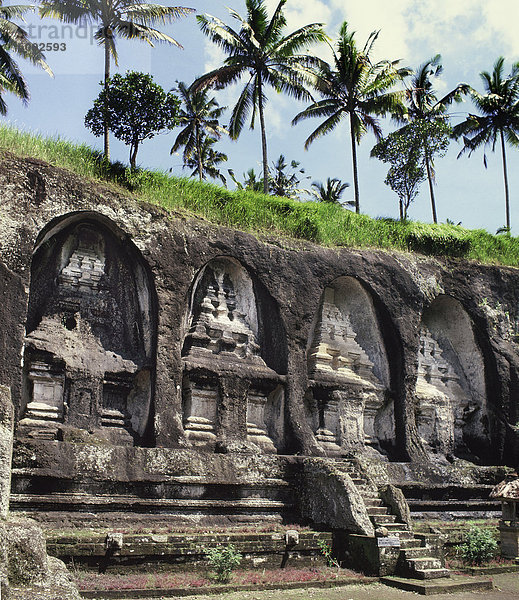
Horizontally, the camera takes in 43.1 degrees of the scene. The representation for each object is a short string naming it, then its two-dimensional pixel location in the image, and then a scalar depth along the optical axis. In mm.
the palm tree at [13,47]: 23297
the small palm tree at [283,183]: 39750
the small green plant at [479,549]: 11672
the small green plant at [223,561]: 9156
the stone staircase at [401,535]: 10305
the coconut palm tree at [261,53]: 22656
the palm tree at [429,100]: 29000
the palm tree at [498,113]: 28406
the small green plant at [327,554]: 10745
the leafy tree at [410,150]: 20984
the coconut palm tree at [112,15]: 19250
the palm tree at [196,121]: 32812
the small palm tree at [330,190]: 42375
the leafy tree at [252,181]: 38875
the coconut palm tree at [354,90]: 24156
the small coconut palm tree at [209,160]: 36344
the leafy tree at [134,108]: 14703
